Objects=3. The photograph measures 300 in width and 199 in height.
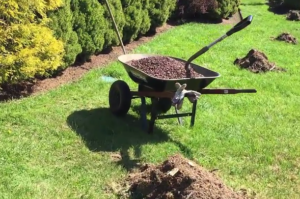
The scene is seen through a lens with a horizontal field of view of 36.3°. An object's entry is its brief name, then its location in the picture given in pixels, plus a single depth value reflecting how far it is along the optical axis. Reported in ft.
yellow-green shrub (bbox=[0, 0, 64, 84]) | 20.80
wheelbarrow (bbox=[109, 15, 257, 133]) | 17.87
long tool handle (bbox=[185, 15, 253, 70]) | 16.01
